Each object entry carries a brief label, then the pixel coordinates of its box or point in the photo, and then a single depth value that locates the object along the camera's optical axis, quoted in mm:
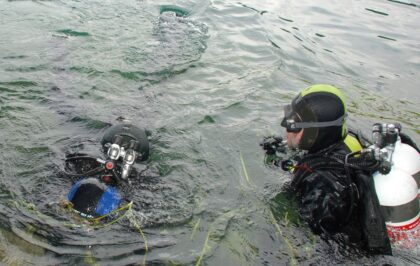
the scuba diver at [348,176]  3283
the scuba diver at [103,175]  3424
